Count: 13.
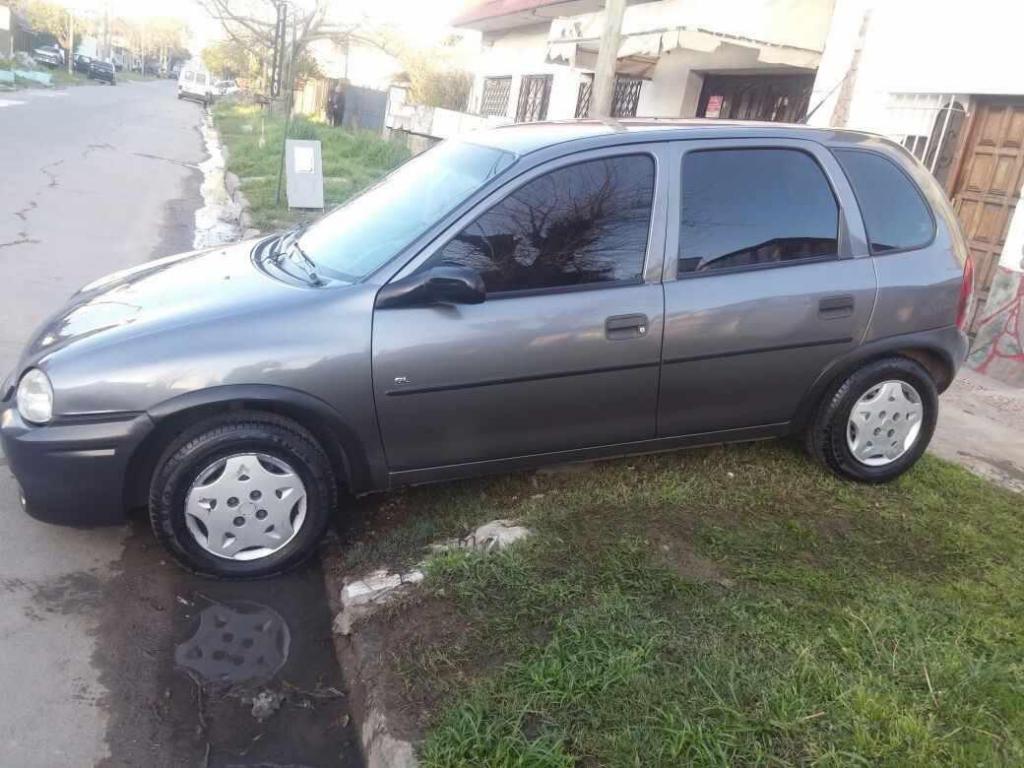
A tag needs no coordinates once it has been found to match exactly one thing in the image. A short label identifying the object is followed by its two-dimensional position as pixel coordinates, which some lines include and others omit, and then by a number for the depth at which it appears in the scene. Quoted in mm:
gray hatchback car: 3111
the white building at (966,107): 6836
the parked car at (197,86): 44719
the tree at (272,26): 32969
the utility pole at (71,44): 52103
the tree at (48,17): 61156
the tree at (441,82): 23328
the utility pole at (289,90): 14608
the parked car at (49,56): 52347
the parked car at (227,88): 48450
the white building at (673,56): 9516
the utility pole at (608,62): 7418
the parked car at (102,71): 51906
